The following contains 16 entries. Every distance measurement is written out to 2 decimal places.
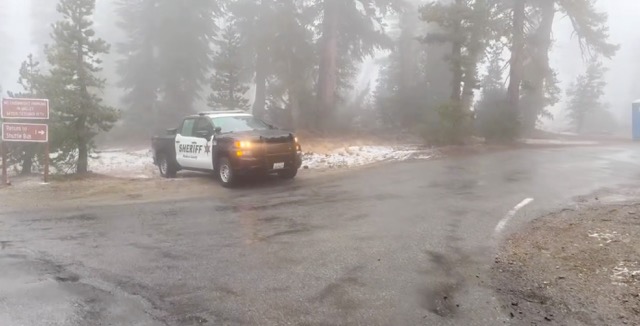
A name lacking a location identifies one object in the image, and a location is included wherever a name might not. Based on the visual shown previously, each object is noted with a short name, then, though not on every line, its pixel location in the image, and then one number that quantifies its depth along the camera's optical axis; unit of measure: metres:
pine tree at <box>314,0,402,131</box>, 27.12
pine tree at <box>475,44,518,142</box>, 22.72
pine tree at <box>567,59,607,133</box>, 50.97
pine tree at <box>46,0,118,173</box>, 15.86
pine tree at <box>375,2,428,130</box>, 31.77
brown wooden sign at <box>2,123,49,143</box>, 13.48
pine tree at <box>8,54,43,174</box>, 17.50
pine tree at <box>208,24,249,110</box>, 25.00
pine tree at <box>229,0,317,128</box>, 27.83
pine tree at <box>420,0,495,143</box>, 20.73
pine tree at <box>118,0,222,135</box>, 31.97
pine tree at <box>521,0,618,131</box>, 25.06
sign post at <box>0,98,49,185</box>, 13.26
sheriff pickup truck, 12.49
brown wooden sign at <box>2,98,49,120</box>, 13.12
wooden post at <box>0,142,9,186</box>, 13.97
